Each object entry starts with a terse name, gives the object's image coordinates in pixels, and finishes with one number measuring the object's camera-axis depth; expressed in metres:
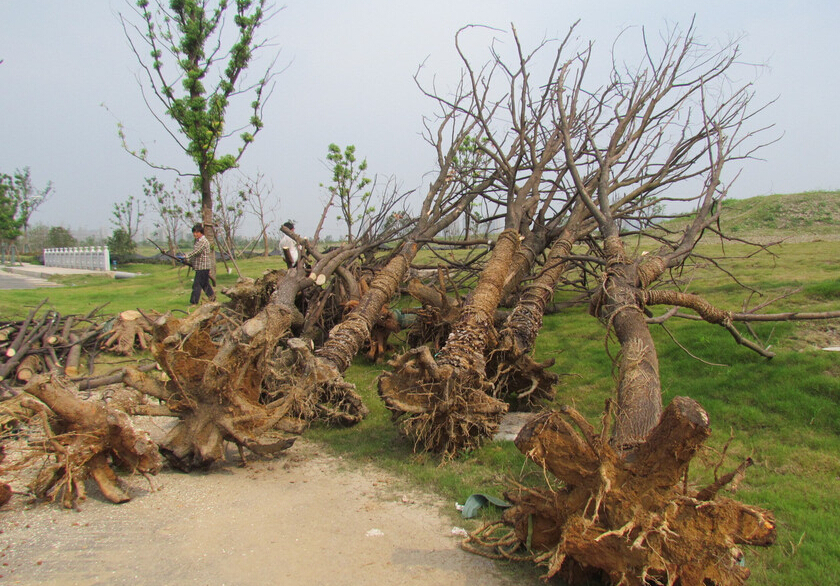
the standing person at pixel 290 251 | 8.37
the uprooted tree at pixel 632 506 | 2.53
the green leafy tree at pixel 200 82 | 14.02
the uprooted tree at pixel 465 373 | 4.89
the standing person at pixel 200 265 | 10.54
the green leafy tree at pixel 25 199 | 35.94
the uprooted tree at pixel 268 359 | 4.58
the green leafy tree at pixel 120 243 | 32.11
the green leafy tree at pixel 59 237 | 42.50
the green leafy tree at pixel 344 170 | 17.83
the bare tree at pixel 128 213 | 33.16
